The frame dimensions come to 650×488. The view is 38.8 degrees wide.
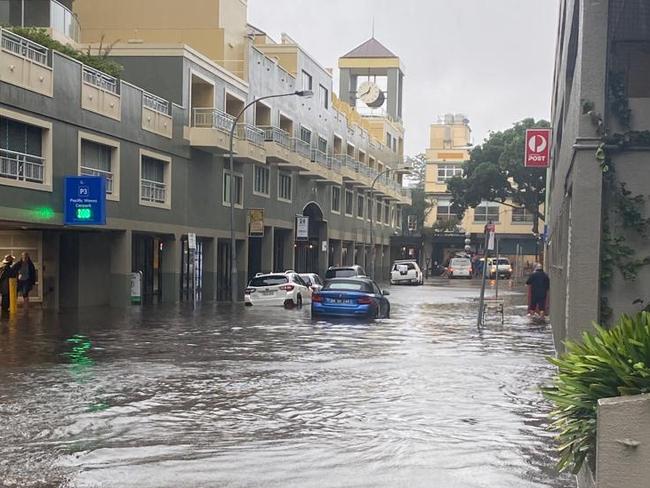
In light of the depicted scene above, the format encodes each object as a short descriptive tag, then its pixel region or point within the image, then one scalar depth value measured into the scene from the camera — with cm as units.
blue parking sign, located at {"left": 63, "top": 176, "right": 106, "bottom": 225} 2783
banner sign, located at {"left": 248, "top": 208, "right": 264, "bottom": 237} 4288
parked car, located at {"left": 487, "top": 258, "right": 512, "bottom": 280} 7719
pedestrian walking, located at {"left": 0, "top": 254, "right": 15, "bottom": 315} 2750
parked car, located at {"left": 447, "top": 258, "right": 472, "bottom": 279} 7744
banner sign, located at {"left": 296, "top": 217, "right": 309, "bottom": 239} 5115
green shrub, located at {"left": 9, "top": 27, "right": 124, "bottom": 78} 2938
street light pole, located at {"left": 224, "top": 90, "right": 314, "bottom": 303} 3647
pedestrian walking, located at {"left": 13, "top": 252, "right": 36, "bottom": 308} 2817
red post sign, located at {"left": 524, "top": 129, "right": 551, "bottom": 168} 4143
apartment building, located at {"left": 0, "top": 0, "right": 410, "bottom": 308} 2709
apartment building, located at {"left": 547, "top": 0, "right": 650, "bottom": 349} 1222
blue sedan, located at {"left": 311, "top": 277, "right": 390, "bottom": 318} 2636
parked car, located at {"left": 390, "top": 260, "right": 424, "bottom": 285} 6222
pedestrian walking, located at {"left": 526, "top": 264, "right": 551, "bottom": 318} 2827
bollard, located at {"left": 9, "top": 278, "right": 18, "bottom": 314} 2759
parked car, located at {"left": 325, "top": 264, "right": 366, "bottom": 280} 3969
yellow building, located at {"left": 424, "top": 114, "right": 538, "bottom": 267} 8944
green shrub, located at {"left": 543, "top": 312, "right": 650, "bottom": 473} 593
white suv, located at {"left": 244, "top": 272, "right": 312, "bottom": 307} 3297
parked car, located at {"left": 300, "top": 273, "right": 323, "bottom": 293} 3601
